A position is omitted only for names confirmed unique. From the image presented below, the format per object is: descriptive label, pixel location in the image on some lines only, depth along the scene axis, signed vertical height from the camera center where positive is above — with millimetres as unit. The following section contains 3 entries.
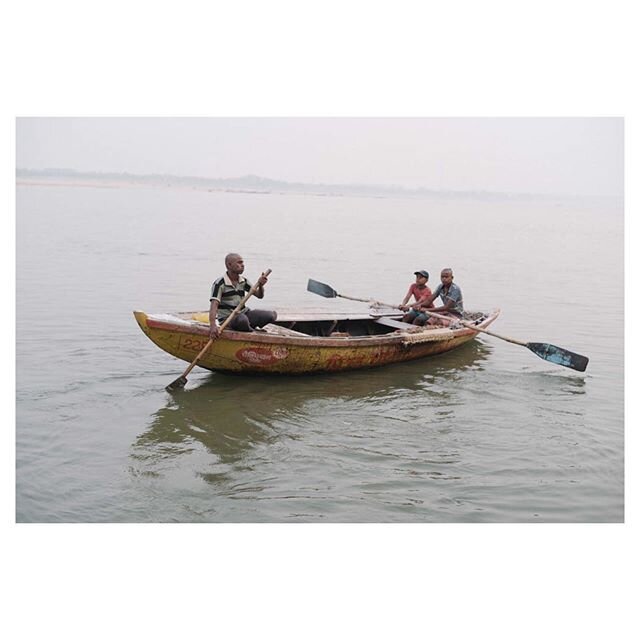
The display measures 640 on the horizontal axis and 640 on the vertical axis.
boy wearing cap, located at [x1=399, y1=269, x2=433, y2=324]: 9281 +405
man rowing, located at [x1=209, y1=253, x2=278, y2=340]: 6785 +274
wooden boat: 6793 -201
